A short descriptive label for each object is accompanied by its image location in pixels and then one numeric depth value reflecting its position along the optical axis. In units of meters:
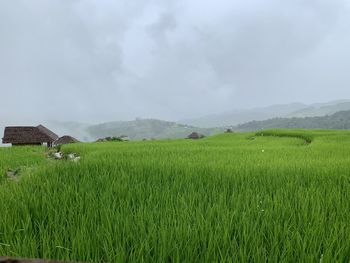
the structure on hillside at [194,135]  61.80
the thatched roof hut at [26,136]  38.38
